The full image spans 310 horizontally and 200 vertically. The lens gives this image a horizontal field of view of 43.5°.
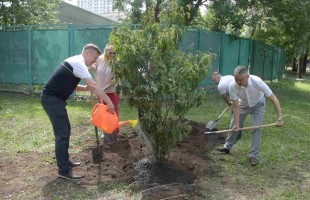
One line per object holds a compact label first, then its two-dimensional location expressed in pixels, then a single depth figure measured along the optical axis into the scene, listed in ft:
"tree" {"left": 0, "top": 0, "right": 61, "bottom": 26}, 46.21
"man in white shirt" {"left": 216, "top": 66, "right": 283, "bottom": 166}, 16.35
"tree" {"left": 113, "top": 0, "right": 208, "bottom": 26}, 43.90
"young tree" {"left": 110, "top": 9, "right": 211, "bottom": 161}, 14.24
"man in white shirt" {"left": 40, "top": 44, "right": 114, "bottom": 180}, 14.48
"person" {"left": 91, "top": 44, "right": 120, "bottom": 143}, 18.93
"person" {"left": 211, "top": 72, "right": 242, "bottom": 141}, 21.70
